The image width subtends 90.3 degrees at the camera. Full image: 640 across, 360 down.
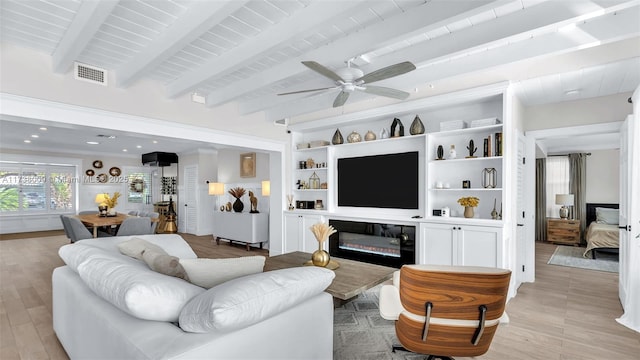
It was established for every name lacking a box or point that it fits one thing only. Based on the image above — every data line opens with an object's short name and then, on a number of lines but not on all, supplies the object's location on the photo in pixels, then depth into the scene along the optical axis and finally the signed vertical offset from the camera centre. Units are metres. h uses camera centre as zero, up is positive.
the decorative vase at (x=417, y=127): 4.42 +0.75
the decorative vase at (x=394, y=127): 4.65 +0.78
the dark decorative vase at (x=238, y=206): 7.30 -0.58
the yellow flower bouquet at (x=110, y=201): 6.37 -0.40
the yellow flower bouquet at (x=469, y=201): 3.96 -0.26
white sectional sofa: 1.32 -0.65
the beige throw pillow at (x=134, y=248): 2.39 -0.51
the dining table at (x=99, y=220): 5.45 -0.70
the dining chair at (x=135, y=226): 5.13 -0.74
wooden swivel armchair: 1.79 -0.73
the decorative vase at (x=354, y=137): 5.16 +0.71
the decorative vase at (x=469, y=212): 4.02 -0.40
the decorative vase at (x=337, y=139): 5.39 +0.71
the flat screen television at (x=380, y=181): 4.65 -0.01
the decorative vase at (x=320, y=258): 3.02 -0.74
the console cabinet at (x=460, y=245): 3.64 -0.78
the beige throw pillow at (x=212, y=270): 1.77 -0.51
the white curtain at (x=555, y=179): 7.89 +0.03
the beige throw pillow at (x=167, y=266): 1.92 -0.52
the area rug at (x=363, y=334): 2.42 -1.33
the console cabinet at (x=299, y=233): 5.51 -0.93
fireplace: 4.57 -0.97
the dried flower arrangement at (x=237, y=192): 7.31 -0.26
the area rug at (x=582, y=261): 5.20 -1.42
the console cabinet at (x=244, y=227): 6.64 -1.00
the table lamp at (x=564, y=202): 7.32 -0.50
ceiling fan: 2.48 +0.88
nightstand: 7.14 -1.16
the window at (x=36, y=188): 8.77 -0.21
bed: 5.64 -0.96
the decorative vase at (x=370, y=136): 4.94 +0.70
